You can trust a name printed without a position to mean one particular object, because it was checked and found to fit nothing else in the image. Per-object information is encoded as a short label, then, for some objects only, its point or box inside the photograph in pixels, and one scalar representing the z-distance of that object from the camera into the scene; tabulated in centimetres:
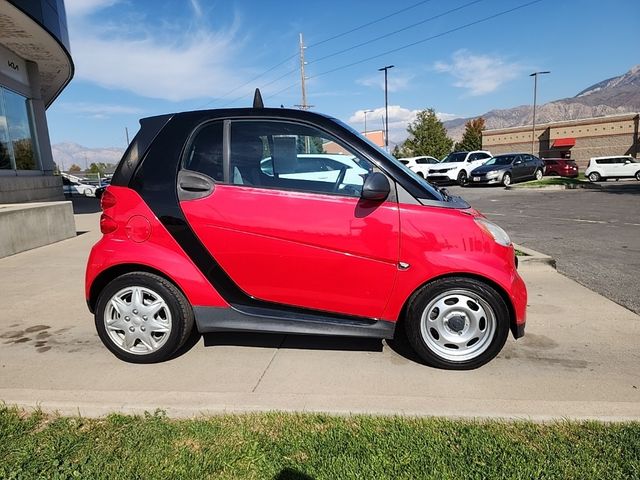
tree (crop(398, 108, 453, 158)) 5362
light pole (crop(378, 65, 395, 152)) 4336
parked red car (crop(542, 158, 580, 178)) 2929
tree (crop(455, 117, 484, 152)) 6692
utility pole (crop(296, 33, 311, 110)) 3342
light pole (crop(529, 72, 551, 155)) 4783
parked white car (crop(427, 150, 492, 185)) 2505
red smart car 303
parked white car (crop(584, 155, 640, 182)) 2731
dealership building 839
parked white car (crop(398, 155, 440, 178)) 2552
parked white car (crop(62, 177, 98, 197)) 3216
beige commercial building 4762
